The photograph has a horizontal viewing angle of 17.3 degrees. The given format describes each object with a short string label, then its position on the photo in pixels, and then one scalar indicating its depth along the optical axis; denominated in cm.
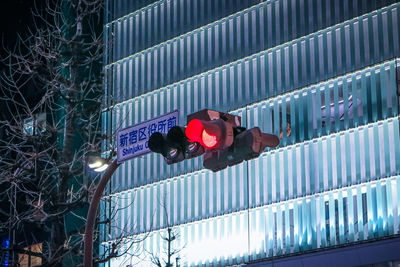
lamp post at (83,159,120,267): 1974
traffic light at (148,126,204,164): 1520
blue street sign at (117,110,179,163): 1904
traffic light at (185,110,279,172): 1469
